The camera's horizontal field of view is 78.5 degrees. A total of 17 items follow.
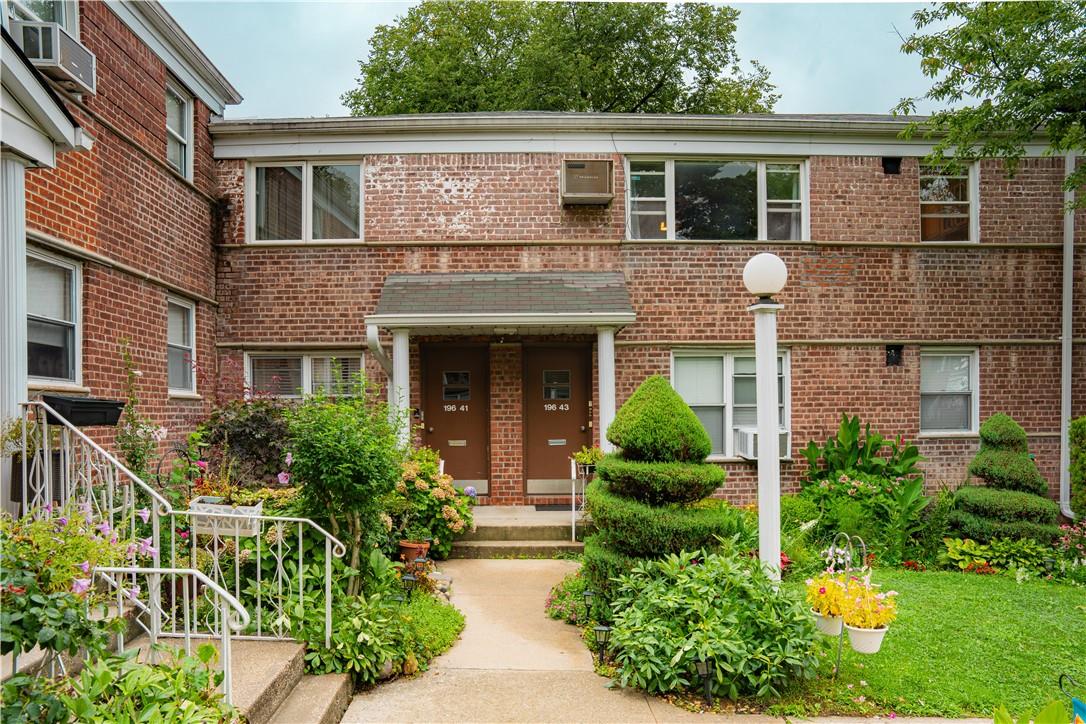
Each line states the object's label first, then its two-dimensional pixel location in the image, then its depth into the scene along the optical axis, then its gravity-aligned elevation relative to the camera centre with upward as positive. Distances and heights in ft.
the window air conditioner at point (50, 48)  18.98 +9.07
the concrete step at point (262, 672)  12.10 -6.25
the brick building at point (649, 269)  31.78 +4.40
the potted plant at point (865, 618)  14.66 -5.79
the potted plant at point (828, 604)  15.02 -5.57
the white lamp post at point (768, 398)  16.53 -0.98
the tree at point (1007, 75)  26.35 +11.86
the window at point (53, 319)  19.81 +1.32
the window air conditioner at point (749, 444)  29.30 -3.92
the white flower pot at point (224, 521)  15.37 -3.94
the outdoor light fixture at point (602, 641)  16.16 -6.87
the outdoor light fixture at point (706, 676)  14.46 -6.95
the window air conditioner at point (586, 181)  31.17 +8.41
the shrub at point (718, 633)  14.49 -6.19
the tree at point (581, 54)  61.36 +29.28
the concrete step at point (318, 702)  12.71 -6.85
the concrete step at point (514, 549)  26.14 -7.47
